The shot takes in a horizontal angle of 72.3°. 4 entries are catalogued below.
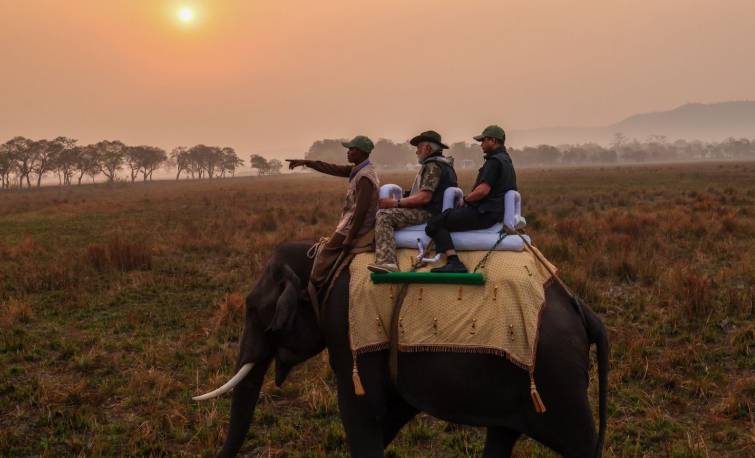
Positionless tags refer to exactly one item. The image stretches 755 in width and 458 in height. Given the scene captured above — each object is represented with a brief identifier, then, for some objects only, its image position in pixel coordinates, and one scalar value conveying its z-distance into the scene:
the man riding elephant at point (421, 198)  4.04
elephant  3.42
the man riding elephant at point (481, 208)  3.97
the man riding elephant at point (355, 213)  4.15
